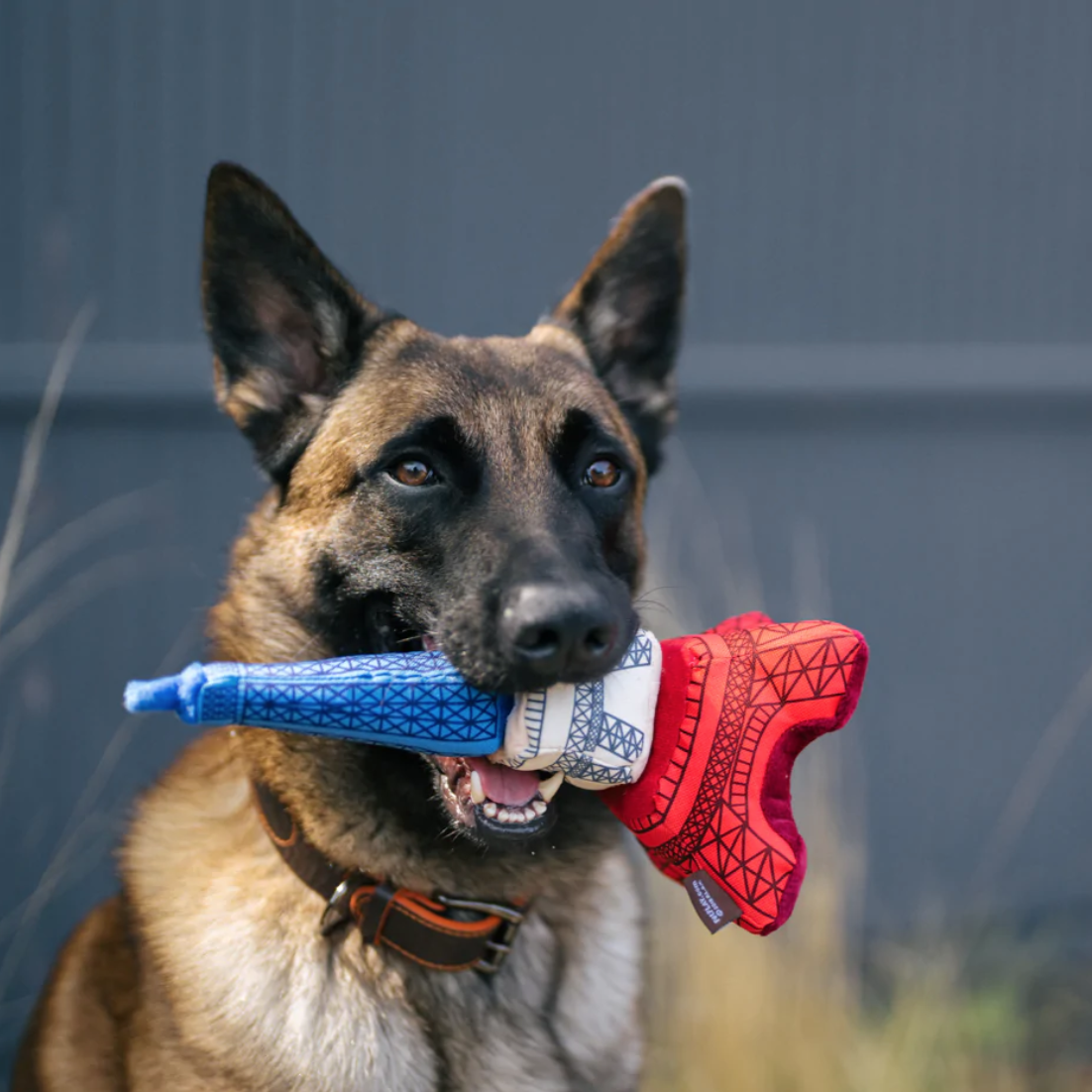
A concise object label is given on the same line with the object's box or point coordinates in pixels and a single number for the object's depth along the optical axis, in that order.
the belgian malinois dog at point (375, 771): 1.96
